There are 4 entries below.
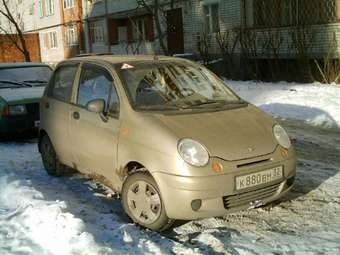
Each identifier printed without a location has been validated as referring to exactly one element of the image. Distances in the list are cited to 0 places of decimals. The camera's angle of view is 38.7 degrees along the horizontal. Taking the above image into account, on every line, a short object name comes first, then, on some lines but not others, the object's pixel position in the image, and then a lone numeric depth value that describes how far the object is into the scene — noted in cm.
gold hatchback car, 409
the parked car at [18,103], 858
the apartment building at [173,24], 1644
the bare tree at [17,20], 4006
